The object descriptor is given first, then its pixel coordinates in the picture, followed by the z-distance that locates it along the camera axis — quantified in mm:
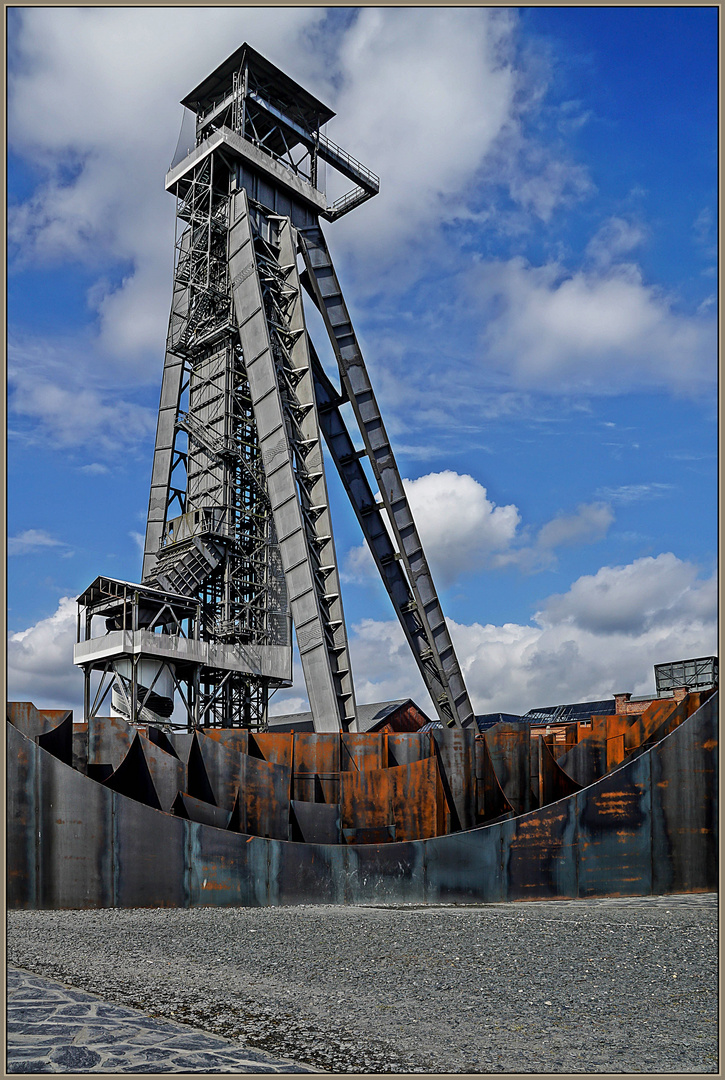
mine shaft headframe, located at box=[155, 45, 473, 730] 30562
